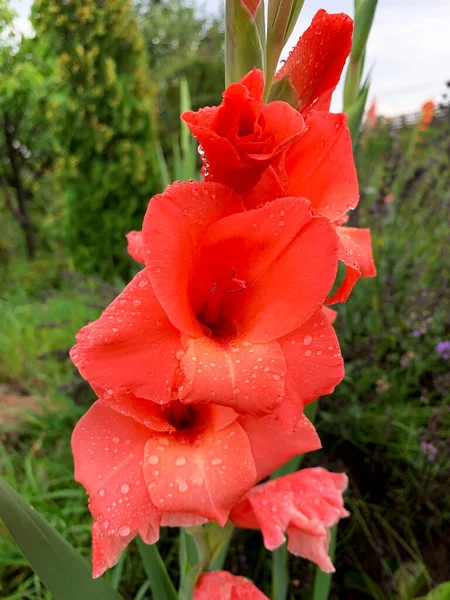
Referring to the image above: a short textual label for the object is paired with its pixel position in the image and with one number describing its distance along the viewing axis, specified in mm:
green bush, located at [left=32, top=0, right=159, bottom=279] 3262
